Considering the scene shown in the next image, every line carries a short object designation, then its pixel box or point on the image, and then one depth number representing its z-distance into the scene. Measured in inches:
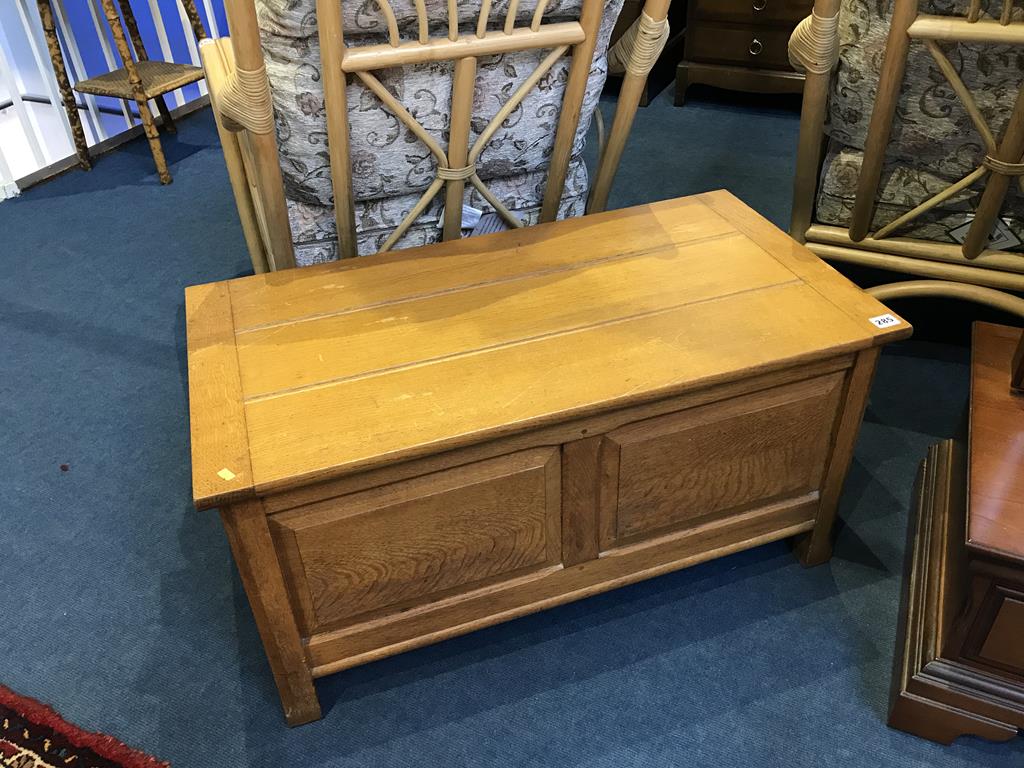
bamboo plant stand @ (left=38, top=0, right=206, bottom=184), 99.7
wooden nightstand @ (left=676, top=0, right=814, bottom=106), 112.0
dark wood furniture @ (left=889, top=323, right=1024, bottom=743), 41.5
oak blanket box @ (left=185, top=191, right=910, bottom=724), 40.8
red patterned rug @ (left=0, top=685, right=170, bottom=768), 47.1
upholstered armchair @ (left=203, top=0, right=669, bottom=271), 47.7
